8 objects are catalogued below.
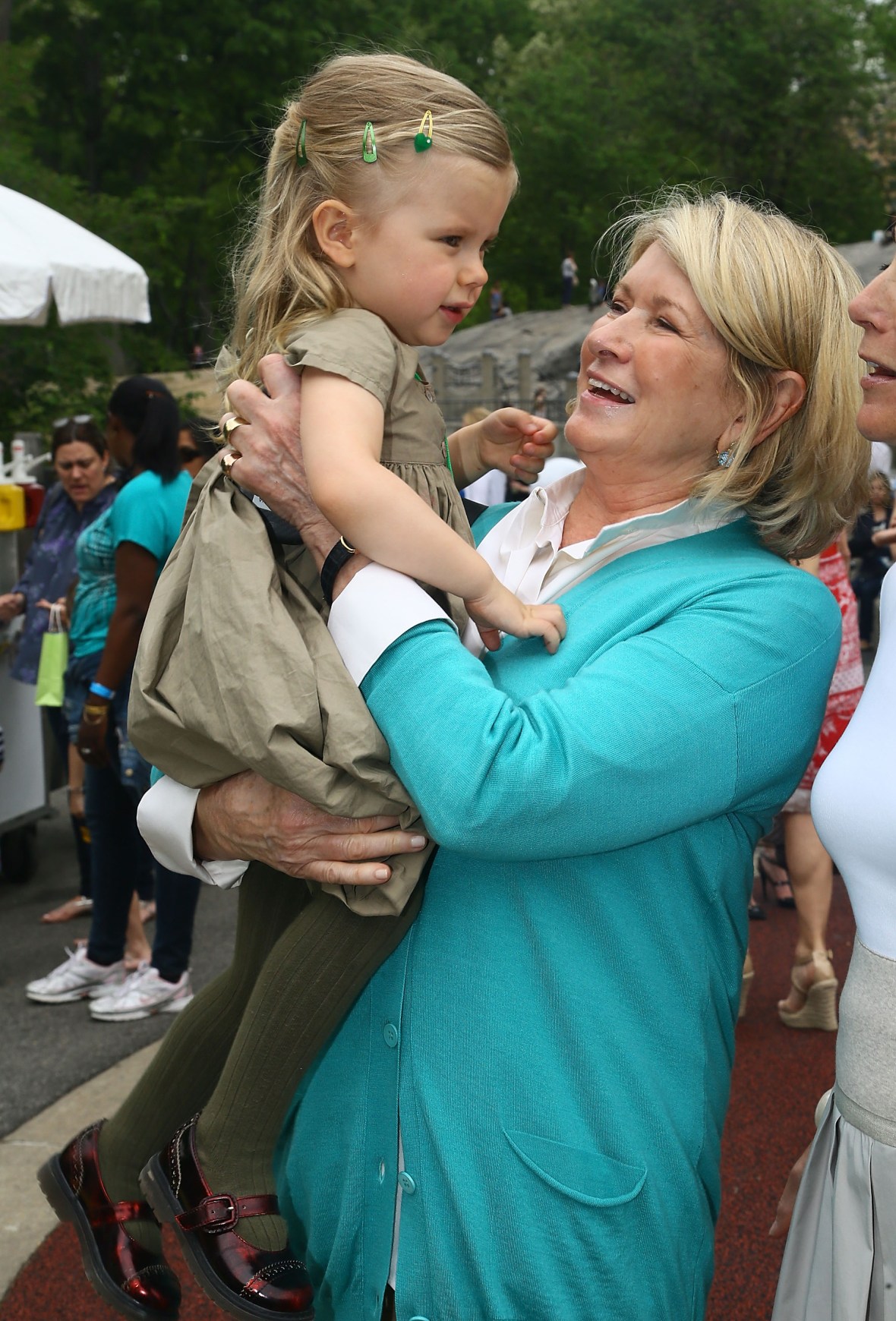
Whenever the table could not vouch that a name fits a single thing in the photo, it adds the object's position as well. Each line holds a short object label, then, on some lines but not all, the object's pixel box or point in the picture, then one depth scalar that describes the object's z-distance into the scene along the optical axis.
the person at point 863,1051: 1.58
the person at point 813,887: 4.67
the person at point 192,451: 6.41
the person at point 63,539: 5.45
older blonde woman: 1.51
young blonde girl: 1.63
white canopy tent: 6.12
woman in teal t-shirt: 4.43
